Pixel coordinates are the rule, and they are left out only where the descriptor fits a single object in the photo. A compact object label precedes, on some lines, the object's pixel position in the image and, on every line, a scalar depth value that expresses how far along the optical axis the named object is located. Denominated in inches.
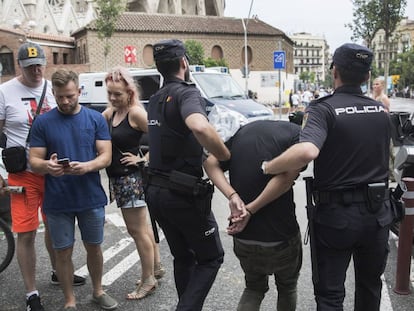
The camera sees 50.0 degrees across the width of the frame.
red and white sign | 837.2
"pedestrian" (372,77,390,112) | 309.1
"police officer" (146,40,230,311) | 105.0
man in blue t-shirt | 126.1
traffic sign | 732.7
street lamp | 1074.0
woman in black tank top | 139.2
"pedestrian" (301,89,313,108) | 1193.6
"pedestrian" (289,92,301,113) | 1093.8
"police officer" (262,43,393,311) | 94.1
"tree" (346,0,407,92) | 1086.4
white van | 461.7
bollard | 147.2
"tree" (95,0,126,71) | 1386.6
